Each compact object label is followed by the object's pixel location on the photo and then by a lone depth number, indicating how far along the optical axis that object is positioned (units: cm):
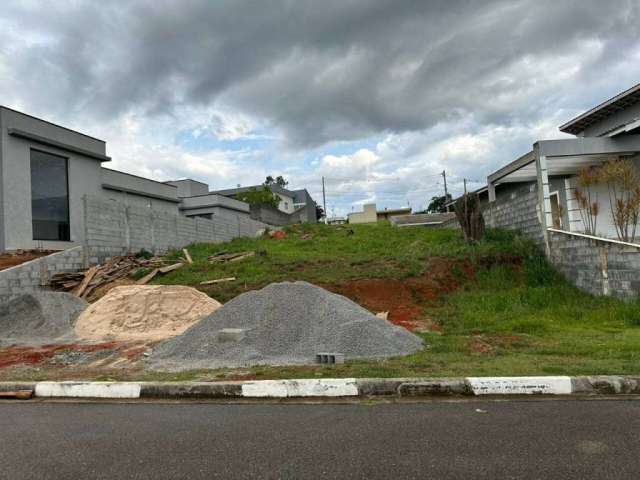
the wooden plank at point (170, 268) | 1459
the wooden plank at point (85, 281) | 1241
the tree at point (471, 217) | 1472
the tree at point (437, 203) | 5869
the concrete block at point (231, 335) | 726
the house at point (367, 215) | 5003
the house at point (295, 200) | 5269
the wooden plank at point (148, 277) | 1368
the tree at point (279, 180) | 7119
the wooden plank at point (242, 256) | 1648
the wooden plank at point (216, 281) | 1327
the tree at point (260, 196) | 4459
